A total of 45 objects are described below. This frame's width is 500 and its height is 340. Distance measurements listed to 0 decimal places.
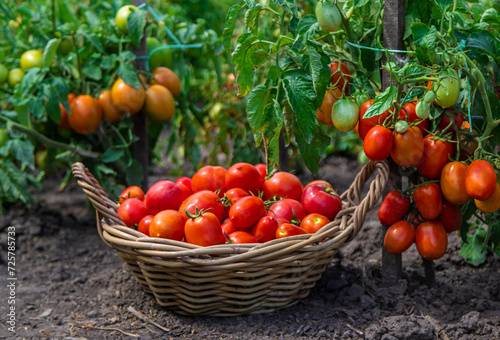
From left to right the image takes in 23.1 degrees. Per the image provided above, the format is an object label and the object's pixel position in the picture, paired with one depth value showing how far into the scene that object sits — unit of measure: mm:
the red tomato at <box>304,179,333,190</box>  1948
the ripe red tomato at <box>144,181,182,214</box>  1904
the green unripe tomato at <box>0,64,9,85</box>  2293
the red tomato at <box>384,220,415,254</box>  1878
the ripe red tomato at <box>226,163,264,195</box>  1928
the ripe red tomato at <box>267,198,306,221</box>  1906
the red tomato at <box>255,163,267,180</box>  2023
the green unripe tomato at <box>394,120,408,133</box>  1811
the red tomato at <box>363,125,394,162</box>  1819
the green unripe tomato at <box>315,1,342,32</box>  1800
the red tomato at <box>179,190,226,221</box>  1872
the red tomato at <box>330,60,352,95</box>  1904
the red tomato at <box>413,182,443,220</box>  1848
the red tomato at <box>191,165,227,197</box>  1961
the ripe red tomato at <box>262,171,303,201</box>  1959
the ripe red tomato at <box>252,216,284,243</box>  1854
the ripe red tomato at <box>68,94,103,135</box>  2222
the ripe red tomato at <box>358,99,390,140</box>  1855
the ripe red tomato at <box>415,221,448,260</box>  1855
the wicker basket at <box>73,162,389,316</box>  1787
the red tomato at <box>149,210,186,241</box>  1834
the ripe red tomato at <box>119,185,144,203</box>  1975
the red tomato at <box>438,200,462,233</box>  1866
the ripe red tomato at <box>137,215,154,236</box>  1884
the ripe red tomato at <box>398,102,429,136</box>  1854
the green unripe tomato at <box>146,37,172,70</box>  2304
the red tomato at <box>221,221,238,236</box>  1875
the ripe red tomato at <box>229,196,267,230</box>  1853
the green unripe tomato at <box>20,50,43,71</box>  2265
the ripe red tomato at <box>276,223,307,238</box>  1836
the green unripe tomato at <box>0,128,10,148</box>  2251
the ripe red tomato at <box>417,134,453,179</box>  1833
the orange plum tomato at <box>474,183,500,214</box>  1795
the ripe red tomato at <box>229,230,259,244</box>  1828
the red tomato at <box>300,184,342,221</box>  1916
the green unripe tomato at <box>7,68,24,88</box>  2294
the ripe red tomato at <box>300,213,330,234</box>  1869
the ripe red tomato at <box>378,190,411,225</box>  1895
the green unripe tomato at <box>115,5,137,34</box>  2242
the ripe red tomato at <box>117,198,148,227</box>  1912
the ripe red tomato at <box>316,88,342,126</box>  1892
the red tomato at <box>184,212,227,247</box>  1810
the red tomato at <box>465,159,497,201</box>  1756
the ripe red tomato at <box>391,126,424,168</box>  1815
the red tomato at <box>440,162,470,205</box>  1811
